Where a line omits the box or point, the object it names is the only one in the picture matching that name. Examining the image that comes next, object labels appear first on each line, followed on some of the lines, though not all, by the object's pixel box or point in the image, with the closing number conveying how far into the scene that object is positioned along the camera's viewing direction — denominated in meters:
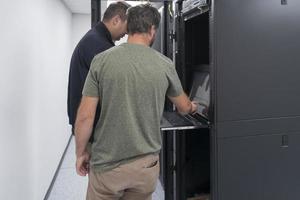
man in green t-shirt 1.26
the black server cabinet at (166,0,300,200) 1.45
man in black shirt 1.73
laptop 1.57
